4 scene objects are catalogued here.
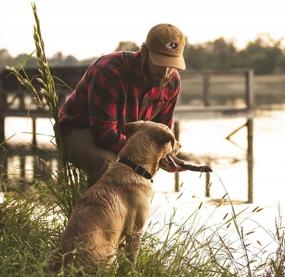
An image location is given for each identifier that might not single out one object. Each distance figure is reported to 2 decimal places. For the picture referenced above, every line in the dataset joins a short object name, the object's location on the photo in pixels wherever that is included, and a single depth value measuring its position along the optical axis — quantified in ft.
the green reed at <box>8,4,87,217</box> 15.90
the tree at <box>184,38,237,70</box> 149.48
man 16.19
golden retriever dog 13.50
